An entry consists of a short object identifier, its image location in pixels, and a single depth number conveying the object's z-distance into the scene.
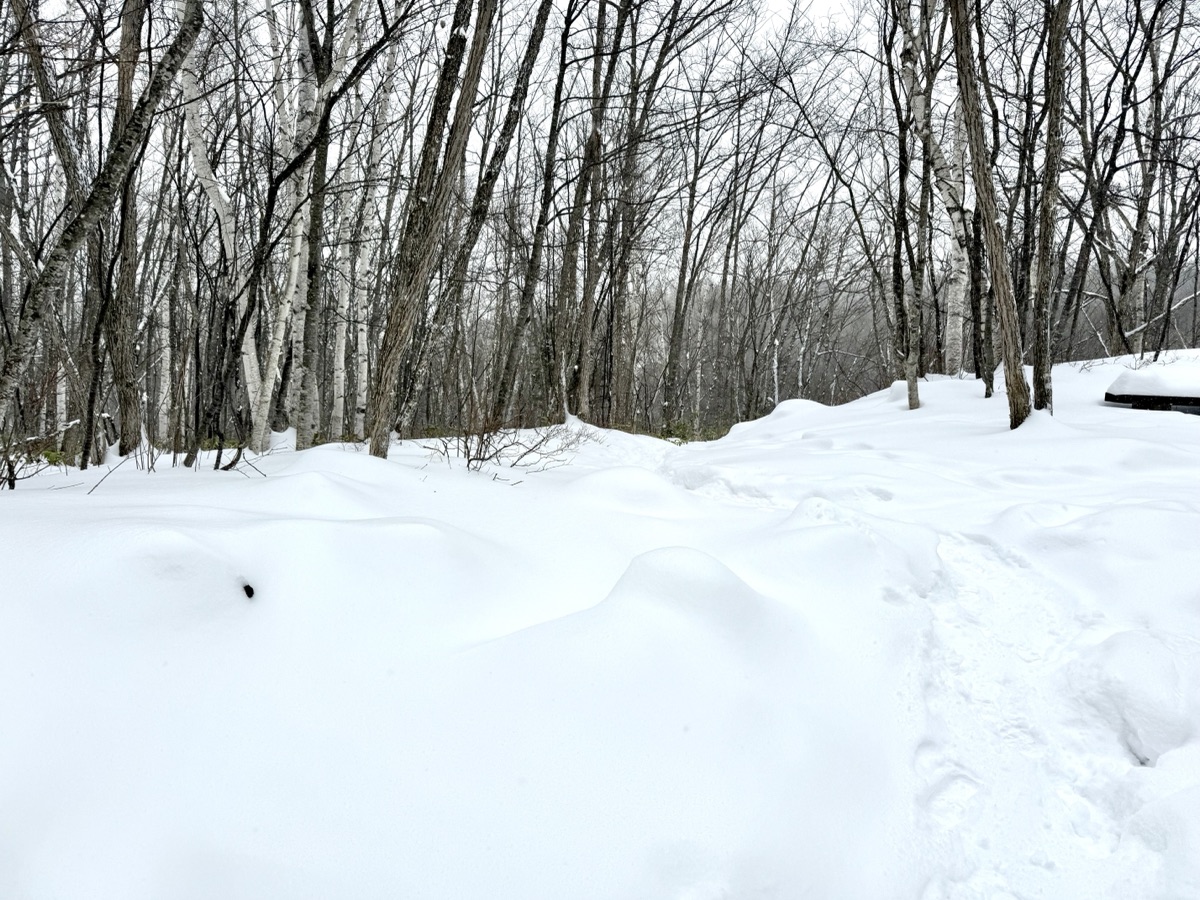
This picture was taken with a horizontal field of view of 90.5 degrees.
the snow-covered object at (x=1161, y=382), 4.89
